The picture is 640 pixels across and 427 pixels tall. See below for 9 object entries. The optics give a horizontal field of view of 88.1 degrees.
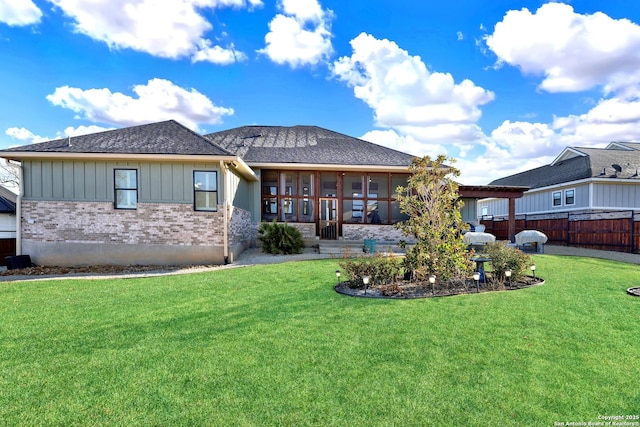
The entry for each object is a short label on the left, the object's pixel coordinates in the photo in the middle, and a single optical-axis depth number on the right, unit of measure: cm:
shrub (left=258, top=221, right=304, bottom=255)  1336
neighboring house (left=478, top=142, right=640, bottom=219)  1858
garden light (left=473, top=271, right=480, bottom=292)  623
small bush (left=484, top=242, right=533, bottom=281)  723
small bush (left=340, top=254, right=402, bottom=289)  683
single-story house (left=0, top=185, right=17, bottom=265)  1158
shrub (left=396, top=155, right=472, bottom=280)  707
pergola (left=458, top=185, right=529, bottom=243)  1552
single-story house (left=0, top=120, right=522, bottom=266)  1123
